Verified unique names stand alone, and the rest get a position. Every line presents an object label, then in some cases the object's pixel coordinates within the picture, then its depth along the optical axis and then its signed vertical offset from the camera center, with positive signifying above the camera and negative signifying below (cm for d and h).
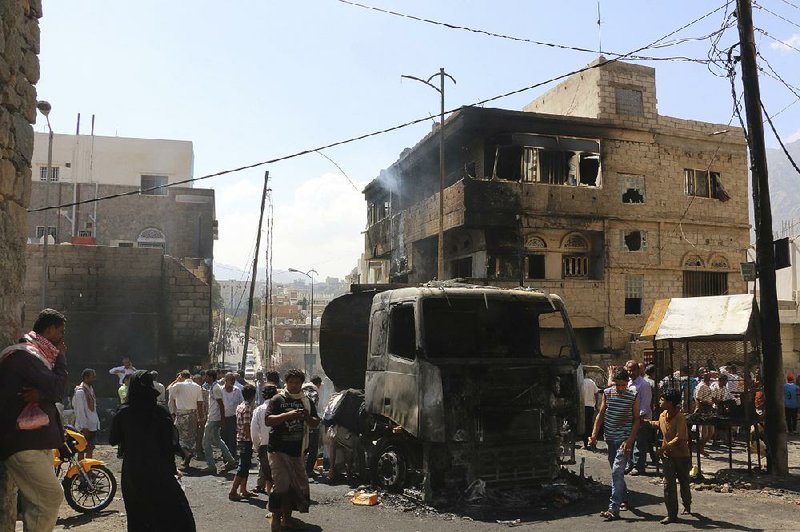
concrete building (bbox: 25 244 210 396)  2419 +92
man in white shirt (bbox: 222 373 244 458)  1185 -125
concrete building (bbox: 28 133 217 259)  3684 +762
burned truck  805 -68
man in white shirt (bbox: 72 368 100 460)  1105 -130
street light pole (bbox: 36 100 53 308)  1838 +613
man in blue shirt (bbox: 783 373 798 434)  1507 -145
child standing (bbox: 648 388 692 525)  748 -129
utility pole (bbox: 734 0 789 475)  998 +122
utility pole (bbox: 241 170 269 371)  2992 +249
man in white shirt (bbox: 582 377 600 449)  1459 -136
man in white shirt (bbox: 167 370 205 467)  1248 -138
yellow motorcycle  829 -191
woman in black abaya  486 -99
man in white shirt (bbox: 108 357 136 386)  1736 -103
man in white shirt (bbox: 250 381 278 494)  816 -130
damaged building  2394 +495
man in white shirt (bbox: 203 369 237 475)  1145 -164
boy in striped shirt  785 -100
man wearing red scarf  428 -70
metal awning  1041 +31
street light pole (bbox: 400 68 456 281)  2155 +556
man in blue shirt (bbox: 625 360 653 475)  1052 -156
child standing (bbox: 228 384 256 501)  913 -155
